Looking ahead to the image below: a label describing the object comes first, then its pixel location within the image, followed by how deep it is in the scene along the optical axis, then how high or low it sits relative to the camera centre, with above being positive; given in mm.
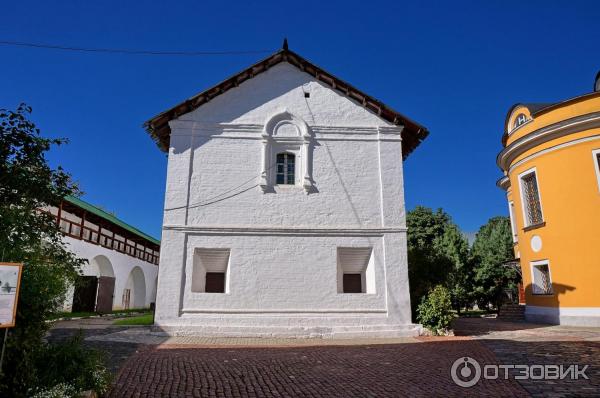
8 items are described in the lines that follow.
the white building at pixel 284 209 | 13180 +2701
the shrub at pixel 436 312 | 13375 -694
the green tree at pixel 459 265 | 26828 +1660
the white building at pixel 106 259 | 22359 +1833
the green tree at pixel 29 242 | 5000 +926
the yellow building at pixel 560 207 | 16109 +3510
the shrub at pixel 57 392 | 4809 -1220
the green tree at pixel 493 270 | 26688 +1351
